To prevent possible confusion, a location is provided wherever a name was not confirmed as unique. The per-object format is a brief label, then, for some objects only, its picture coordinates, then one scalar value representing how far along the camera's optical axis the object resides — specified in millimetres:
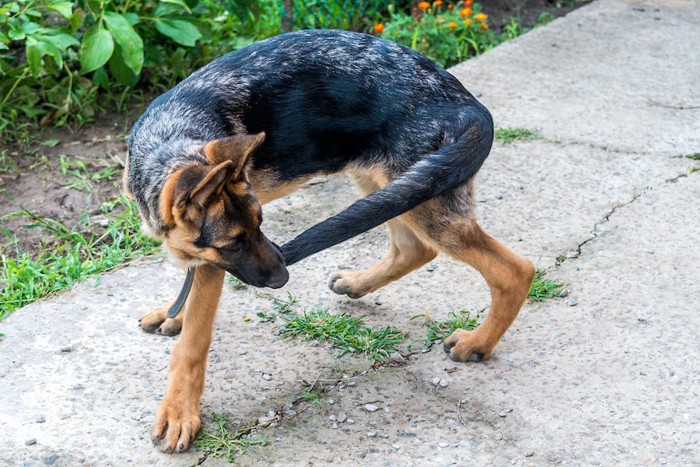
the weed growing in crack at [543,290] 4559
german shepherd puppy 3627
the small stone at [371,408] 3879
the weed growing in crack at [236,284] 4703
